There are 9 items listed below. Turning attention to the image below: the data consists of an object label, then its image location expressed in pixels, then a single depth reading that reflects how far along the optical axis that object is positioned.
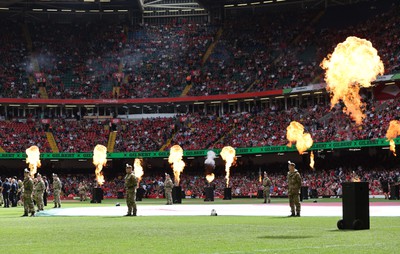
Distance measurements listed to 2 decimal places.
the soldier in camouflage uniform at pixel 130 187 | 28.66
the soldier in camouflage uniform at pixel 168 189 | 46.62
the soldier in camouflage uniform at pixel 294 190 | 25.55
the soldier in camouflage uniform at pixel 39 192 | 35.94
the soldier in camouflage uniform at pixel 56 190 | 43.35
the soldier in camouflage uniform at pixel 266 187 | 46.34
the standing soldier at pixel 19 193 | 46.71
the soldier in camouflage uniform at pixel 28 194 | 30.06
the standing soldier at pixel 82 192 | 62.55
